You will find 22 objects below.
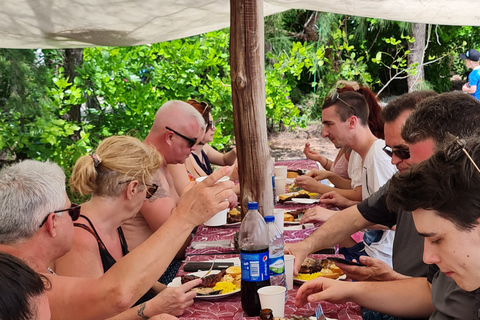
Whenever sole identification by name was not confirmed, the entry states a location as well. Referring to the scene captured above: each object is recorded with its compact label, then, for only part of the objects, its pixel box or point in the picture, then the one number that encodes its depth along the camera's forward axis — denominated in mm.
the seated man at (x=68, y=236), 1891
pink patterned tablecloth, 1980
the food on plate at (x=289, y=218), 3444
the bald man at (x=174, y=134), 3893
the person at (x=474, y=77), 9023
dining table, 2008
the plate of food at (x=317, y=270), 2289
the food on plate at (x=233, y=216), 3496
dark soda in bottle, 1919
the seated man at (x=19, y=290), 1126
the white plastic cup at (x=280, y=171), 4609
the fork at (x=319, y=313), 1834
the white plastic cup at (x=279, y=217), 3023
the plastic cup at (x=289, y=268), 2189
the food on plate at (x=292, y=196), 4086
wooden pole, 2576
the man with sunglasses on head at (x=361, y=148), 3447
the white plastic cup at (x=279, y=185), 4223
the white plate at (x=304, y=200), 4027
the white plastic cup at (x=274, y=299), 1840
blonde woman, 2373
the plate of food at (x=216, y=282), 2184
